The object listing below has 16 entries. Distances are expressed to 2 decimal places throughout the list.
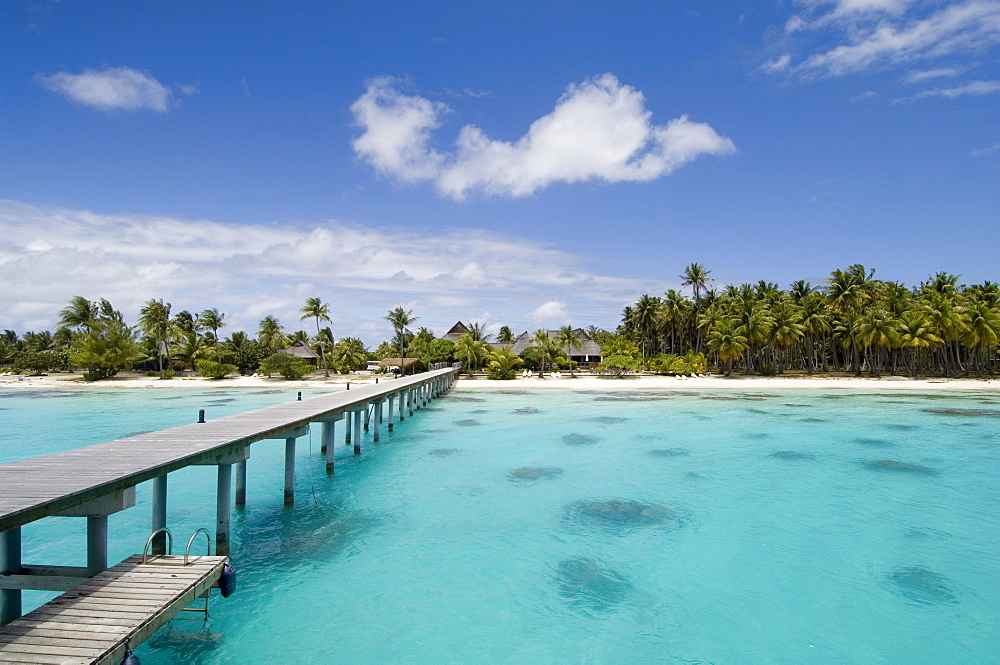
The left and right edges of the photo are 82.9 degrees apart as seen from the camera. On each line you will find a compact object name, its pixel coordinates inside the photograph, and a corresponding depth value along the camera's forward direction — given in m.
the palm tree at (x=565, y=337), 50.97
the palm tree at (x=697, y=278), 65.00
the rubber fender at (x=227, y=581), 6.01
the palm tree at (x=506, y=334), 80.11
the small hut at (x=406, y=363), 49.97
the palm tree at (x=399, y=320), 56.03
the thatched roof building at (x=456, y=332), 65.12
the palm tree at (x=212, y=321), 63.38
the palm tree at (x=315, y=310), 55.03
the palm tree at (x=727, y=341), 48.09
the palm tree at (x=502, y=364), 46.72
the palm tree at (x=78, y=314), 57.03
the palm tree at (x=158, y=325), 53.47
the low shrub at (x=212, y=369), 49.81
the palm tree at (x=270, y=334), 64.56
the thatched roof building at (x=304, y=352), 60.88
